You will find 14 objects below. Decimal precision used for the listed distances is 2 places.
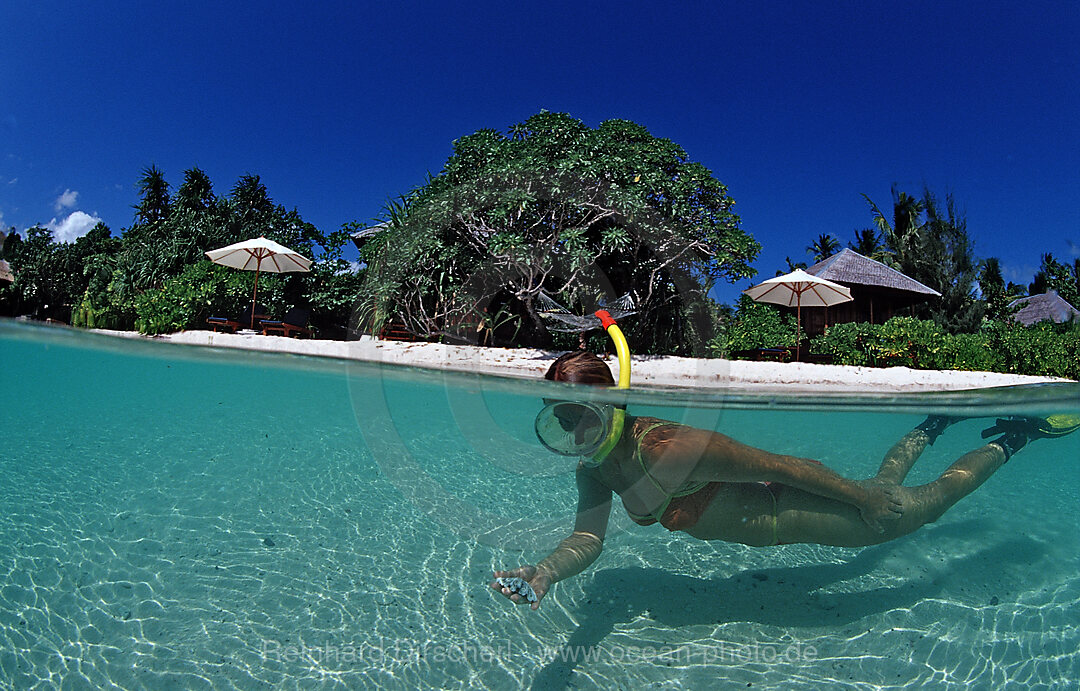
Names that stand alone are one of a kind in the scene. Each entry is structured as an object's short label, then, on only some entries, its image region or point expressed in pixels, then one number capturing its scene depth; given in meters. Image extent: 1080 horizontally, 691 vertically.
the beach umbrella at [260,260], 15.92
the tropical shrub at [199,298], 15.52
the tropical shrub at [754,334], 15.76
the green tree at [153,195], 32.19
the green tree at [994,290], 24.42
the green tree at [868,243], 34.89
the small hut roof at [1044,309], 28.19
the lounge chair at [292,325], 15.38
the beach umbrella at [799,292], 14.95
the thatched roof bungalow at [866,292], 20.53
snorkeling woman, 2.50
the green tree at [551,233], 13.37
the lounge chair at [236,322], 15.38
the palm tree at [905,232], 26.55
